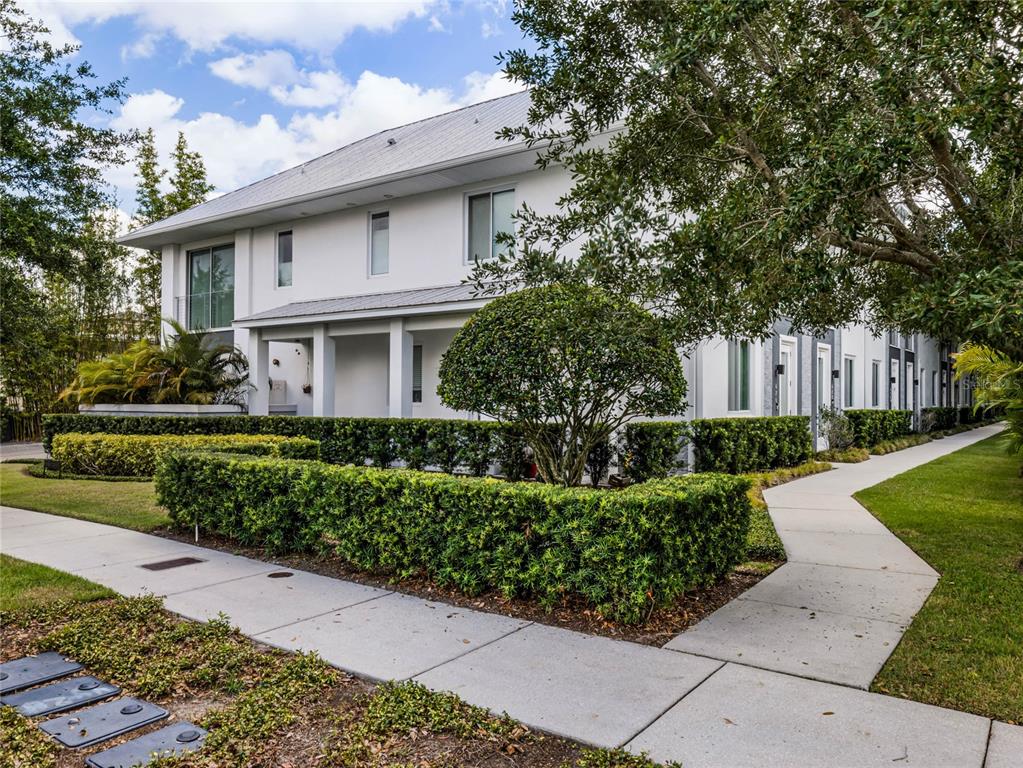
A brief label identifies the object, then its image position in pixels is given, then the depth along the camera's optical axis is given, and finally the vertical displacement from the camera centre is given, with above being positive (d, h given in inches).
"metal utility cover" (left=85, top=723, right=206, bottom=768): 115.8 -61.5
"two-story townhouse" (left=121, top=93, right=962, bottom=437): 515.5 +111.1
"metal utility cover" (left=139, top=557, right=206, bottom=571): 243.0 -60.7
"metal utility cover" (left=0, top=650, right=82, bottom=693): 146.3 -61.0
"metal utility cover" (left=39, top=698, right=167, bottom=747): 124.6 -61.7
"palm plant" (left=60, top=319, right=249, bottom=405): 606.5 +18.0
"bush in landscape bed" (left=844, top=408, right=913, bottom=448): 668.1 -31.2
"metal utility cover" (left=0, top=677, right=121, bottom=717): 136.0 -61.6
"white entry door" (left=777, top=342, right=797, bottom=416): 572.1 +12.5
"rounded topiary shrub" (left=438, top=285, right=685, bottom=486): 279.6 +8.7
